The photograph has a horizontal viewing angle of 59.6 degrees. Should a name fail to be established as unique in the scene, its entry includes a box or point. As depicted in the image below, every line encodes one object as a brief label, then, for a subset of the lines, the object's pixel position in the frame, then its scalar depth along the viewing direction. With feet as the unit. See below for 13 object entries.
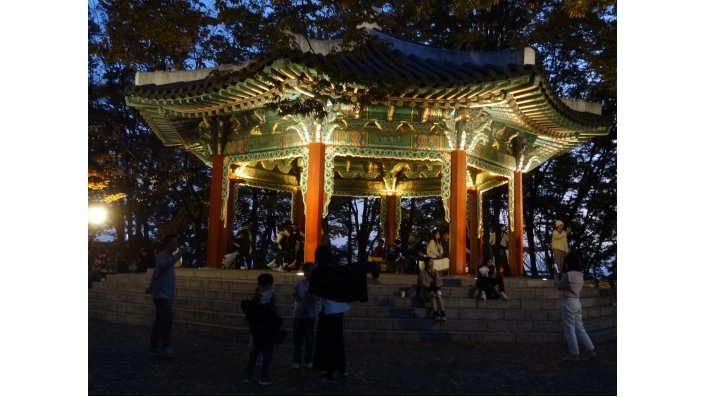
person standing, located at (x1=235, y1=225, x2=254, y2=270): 53.63
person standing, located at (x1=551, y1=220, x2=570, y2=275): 48.16
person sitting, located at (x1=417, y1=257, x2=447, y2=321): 36.22
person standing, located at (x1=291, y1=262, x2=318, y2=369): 25.54
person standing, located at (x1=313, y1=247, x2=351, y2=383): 22.79
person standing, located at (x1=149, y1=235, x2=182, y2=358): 26.78
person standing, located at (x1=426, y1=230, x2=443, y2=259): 48.75
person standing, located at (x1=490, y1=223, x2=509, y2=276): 55.58
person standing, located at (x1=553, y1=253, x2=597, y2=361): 28.55
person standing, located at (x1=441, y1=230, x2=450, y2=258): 56.60
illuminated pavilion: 40.22
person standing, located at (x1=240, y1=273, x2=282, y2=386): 22.04
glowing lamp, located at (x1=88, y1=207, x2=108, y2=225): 69.31
